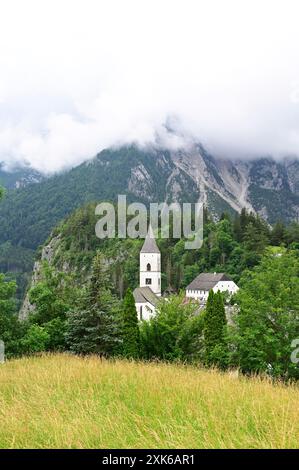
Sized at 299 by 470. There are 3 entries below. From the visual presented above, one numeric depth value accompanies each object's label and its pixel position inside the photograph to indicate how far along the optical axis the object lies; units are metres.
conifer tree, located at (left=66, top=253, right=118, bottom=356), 26.36
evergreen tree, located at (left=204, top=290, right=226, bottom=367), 34.41
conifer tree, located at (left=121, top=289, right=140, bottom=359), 31.06
